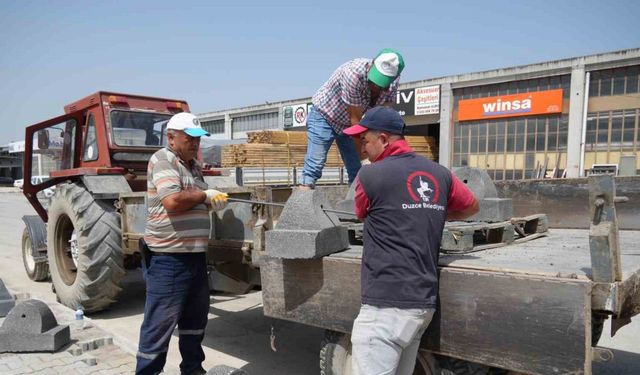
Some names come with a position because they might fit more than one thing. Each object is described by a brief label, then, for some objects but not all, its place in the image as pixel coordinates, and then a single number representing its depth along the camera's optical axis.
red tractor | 5.12
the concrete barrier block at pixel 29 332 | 4.13
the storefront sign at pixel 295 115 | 28.70
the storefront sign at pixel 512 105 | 21.42
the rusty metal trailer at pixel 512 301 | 2.02
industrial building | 20.00
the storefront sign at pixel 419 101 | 24.49
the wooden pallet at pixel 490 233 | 2.81
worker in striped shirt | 3.22
